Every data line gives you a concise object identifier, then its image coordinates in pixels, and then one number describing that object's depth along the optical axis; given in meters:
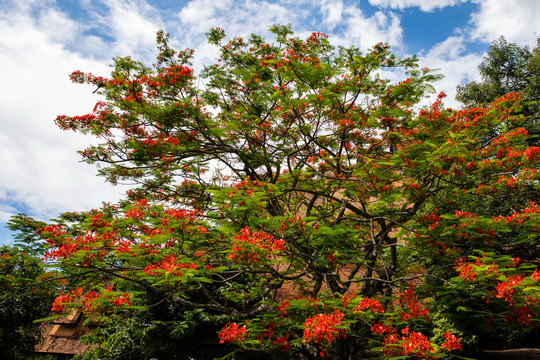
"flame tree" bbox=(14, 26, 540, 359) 3.62
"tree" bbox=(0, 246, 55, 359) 6.88
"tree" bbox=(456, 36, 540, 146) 12.68
